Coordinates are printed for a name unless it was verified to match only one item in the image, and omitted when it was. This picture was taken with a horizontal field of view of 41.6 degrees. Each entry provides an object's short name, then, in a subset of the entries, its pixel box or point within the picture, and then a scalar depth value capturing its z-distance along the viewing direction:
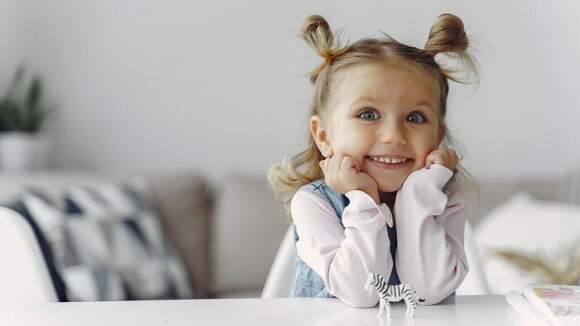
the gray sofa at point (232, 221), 2.62
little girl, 0.84
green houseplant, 2.71
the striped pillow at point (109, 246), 2.30
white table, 0.74
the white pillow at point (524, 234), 2.13
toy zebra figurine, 0.79
